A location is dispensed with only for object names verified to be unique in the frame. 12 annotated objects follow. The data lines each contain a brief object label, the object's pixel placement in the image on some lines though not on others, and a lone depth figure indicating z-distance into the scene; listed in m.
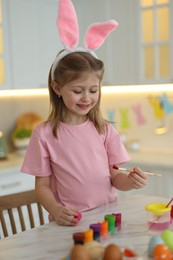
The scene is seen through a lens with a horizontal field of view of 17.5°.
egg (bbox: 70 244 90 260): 1.18
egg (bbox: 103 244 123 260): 1.18
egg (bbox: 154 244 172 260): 1.20
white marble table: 1.37
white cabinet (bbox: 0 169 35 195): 3.13
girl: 1.72
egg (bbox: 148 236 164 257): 1.27
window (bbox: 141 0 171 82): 3.16
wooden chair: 1.80
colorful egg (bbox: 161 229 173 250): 1.29
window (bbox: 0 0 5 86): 3.32
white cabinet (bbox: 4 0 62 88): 3.35
